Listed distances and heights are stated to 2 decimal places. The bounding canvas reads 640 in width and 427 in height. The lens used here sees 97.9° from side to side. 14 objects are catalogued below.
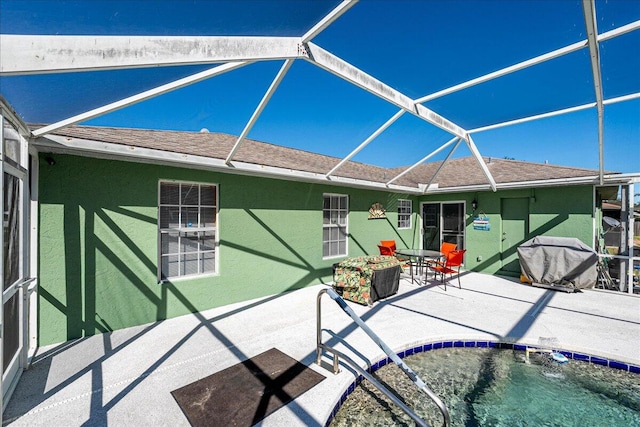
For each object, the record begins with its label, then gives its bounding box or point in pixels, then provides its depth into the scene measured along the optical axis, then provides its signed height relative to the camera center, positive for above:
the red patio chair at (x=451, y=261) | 7.20 -1.36
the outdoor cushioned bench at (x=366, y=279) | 5.85 -1.56
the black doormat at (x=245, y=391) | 2.62 -1.98
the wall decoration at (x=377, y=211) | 8.90 -0.11
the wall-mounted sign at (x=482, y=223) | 8.92 -0.44
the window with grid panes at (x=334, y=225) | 7.86 -0.52
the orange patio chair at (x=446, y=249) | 8.53 -1.23
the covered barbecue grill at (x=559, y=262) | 6.78 -1.29
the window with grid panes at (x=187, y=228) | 5.07 -0.45
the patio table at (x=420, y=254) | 7.19 -1.22
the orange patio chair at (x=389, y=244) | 9.02 -1.18
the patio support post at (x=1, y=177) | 2.34 +0.21
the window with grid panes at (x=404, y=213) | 10.10 -0.18
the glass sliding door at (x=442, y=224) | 9.75 -0.55
